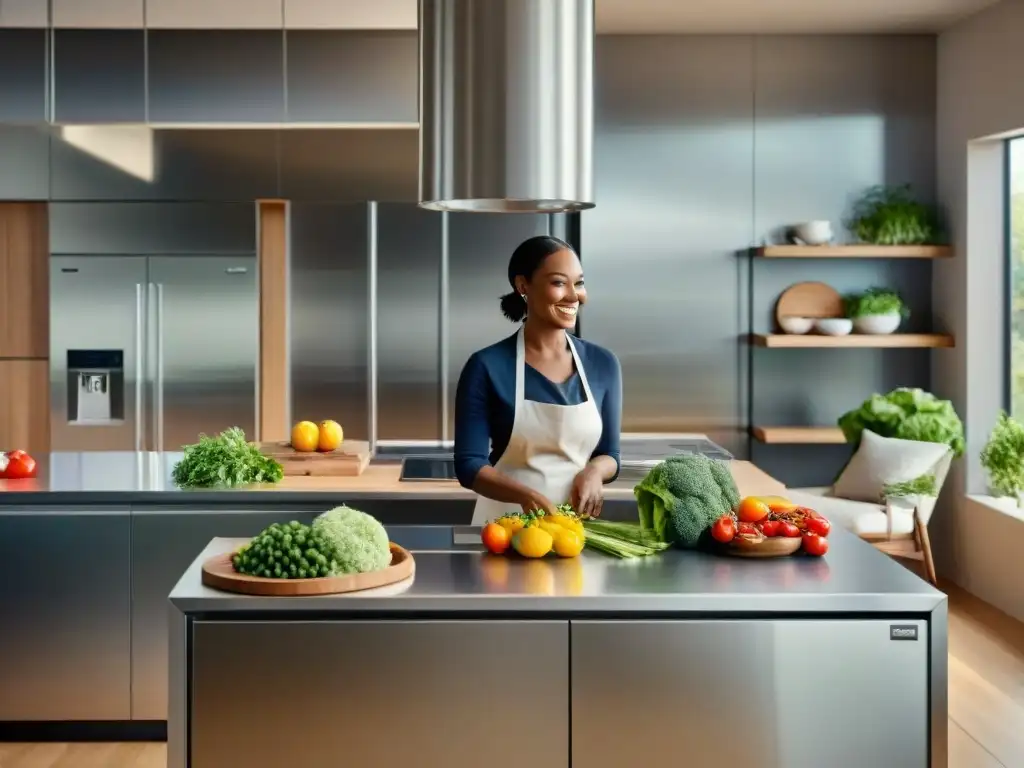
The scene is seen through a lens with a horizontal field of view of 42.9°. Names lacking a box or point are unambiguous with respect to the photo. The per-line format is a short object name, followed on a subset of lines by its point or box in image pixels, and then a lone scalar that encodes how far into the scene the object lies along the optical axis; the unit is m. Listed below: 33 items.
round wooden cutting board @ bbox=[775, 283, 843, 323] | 6.73
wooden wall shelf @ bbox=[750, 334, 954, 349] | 6.50
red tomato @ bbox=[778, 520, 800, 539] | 2.94
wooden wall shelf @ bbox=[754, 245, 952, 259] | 6.49
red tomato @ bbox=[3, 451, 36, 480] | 4.31
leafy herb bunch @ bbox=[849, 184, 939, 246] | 6.60
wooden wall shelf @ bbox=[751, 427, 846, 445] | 6.53
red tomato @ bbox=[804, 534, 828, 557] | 2.93
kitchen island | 2.57
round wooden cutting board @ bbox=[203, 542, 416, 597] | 2.56
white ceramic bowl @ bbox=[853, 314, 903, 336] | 6.57
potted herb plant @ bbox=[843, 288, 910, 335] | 6.57
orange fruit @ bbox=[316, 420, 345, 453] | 4.56
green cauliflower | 2.59
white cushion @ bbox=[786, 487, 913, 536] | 5.71
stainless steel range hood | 3.46
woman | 3.30
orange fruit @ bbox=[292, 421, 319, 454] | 4.53
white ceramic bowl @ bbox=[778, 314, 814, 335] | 6.59
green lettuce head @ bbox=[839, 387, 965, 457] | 6.07
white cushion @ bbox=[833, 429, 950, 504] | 5.93
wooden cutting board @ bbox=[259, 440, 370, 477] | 4.43
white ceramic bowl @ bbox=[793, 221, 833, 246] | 6.57
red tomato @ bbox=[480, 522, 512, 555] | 2.90
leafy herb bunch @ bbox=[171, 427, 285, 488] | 4.20
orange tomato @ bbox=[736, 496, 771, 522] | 2.99
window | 6.29
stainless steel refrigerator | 6.38
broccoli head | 2.95
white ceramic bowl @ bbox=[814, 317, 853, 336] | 6.54
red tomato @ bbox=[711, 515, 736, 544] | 2.91
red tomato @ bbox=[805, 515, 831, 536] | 2.95
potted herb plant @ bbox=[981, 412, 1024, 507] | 5.95
